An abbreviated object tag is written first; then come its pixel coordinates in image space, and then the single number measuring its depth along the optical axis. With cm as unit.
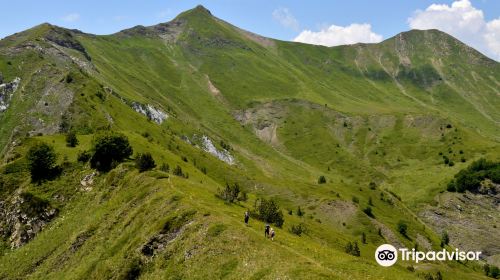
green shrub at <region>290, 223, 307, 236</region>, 7100
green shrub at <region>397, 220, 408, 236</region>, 13498
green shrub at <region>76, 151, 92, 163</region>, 8691
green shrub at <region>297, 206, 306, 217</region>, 12054
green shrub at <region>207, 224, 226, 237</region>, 4589
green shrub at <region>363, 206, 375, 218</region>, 13705
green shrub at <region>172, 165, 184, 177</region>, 8769
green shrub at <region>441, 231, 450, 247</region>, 14988
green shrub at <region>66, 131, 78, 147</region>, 9550
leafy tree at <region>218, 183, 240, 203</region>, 6944
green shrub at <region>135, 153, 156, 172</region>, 7550
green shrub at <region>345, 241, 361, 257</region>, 7806
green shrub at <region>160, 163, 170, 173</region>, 8476
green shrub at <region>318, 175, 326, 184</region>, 17875
